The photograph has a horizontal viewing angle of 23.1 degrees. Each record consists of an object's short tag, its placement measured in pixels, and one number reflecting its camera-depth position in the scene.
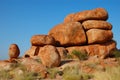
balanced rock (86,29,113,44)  29.94
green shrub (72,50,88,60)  26.37
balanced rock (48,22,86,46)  30.36
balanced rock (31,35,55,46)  29.23
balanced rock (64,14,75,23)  33.37
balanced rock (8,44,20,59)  27.75
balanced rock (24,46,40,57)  30.03
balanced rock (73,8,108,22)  31.20
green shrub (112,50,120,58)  28.99
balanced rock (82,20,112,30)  30.56
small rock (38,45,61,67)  22.69
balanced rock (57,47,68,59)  27.90
